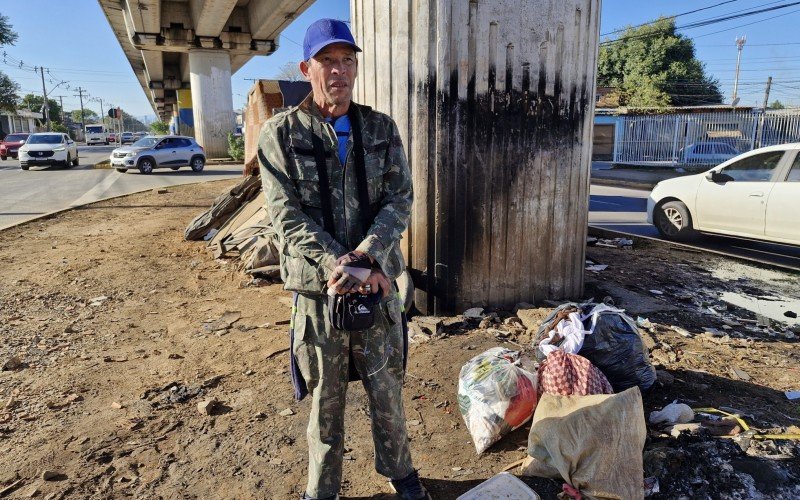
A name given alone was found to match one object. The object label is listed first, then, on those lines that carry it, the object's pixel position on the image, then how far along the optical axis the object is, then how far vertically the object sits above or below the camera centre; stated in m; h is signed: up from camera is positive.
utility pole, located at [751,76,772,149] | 22.84 +0.77
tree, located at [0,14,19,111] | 52.41 +5.69
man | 2.22 -0.31
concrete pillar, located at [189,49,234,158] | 27.78 +2.81
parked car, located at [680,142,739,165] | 23.30 -0.03
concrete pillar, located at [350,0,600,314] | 4.38 +0.20
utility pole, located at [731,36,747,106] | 50.41 +10.03
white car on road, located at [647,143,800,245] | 7.41 -0.71
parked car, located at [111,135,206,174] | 21.31 -0.10
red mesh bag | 2.94 -1.23
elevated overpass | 22.50 +5.55
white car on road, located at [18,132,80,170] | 22.62 +0.07
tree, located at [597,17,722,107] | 34.66 +5.37
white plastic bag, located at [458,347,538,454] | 2.91 -1.34
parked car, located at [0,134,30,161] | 31.83 +0.40
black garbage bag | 3.24 -1.21
